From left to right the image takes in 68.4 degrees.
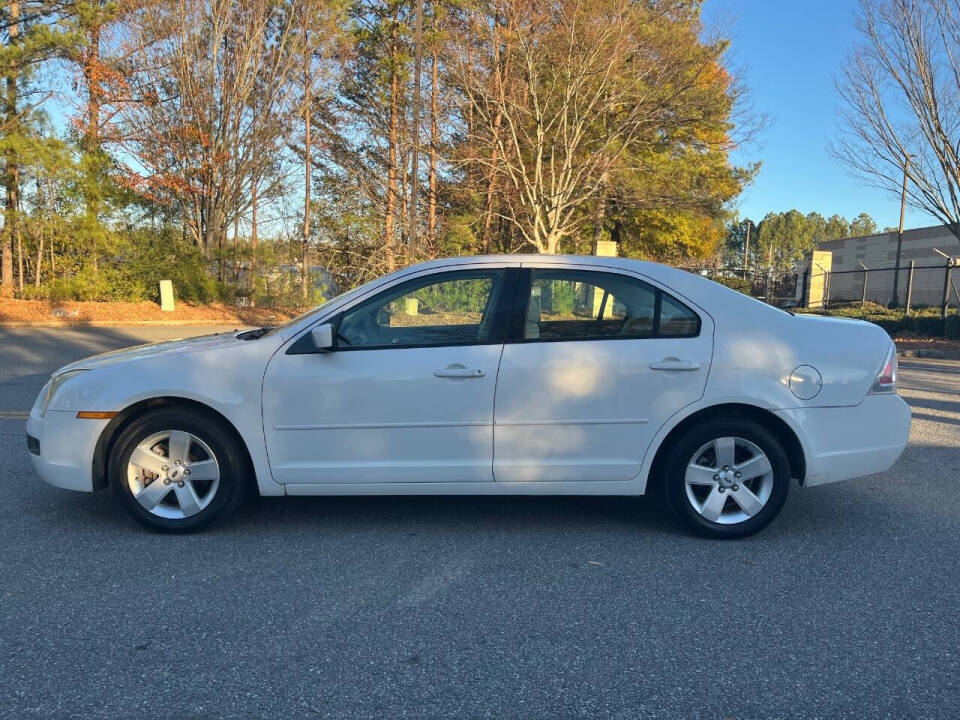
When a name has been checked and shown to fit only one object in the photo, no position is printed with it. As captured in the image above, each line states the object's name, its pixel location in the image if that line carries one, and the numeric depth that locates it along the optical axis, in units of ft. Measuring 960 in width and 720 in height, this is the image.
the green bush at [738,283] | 88.78
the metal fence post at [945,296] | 59.02
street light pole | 55.31
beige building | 137.39
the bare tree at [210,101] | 75.56
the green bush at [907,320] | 60.51
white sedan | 13.06
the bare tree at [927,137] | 51.06
